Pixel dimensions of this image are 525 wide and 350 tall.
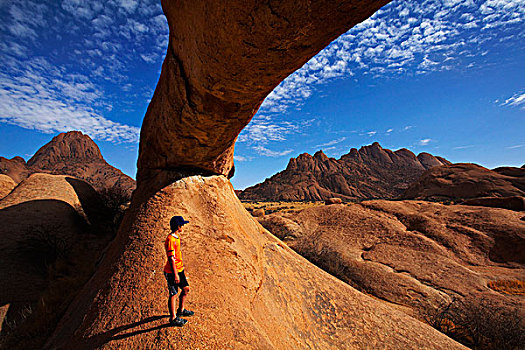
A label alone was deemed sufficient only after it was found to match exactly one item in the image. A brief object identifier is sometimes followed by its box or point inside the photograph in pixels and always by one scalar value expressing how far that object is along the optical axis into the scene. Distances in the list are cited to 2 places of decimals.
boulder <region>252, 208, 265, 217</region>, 13.87
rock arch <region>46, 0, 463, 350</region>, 2.01
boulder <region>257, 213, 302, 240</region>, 9.99
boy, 2.33
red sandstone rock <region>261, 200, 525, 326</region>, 6.50
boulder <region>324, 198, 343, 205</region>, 15.58
